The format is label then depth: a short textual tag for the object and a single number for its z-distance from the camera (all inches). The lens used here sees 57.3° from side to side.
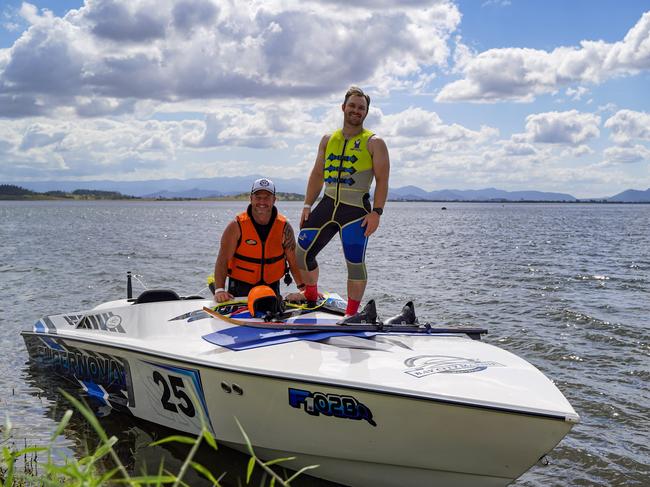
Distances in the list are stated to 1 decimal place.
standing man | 233.8
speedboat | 159.9
